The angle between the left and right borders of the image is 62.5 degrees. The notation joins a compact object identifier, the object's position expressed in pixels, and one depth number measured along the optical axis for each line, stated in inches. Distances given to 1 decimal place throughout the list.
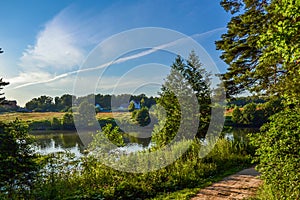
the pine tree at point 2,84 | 280.4
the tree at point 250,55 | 223.5
